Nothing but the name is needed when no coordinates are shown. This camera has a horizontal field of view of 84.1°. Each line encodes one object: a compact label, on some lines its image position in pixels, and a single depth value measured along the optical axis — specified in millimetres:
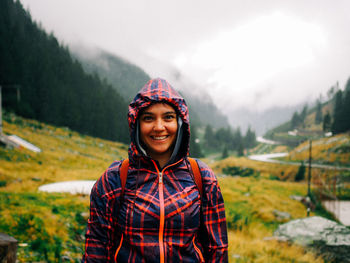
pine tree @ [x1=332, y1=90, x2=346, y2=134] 54494
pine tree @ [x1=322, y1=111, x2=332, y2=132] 66250
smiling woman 1707
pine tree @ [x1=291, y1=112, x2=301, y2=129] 104500
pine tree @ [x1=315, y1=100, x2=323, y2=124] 94900
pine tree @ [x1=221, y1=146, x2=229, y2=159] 86438
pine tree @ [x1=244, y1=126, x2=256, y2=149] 109294
